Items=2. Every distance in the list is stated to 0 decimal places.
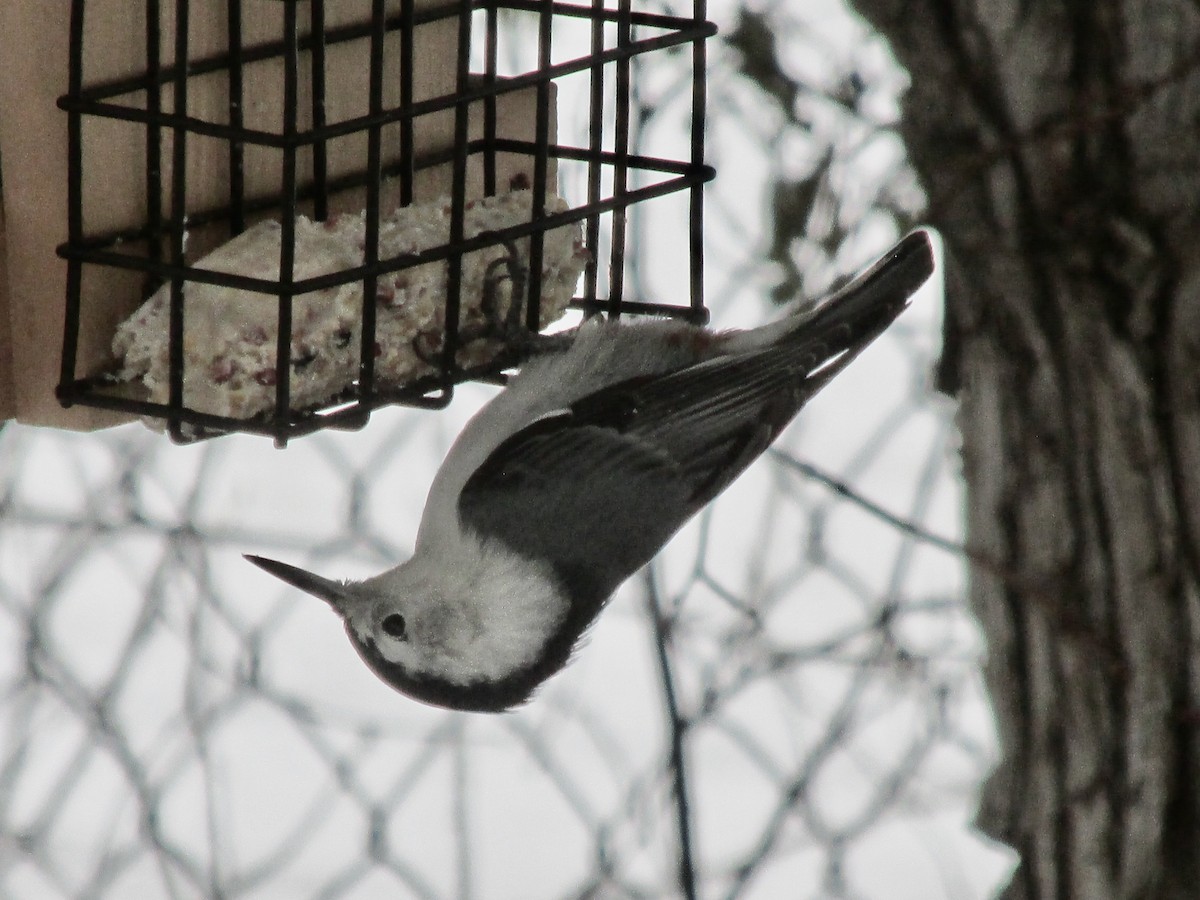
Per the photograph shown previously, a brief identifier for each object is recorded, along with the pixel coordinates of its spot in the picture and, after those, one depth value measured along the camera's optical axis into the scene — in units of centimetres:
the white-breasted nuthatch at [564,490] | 409
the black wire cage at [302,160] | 344
